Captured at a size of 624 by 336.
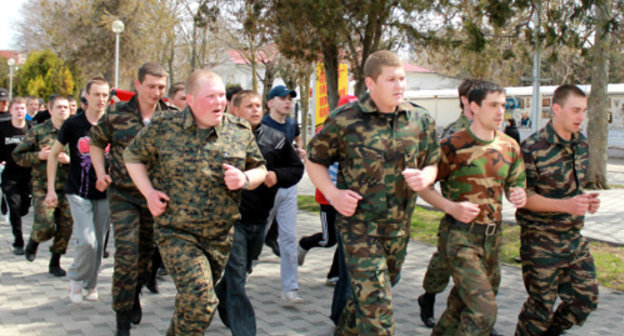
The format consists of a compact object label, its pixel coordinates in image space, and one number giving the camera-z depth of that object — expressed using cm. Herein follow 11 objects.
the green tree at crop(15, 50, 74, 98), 4072
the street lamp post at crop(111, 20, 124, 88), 2269
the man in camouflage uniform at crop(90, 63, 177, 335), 503
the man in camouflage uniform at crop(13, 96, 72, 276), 733
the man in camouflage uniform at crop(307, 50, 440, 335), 386
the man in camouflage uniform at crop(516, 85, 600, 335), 457
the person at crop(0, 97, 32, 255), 878
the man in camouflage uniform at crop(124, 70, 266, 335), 398
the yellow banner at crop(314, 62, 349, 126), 1448
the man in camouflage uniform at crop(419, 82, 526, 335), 414
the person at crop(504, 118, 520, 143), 1489
